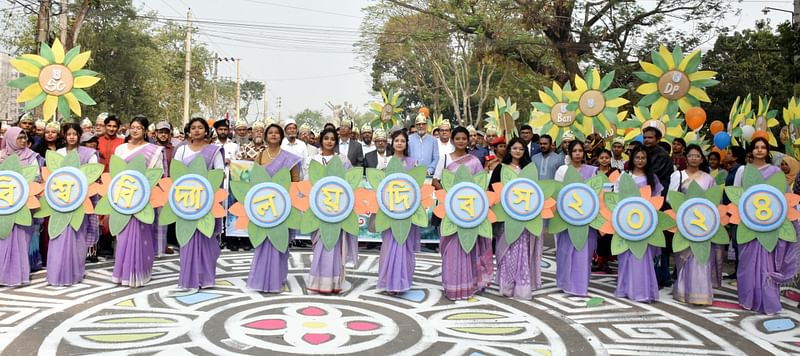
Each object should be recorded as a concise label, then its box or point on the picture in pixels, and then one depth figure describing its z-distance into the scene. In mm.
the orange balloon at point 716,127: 11820
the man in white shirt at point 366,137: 8953
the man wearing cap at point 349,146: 8070
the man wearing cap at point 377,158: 7621
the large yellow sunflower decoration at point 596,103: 7992
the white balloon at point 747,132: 8720
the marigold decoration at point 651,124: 8820
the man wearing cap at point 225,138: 7352
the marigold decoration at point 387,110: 11946
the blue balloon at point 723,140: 8719
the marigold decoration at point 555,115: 8211
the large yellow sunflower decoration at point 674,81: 7773
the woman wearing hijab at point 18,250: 5250
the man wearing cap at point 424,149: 8164
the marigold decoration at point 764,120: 8859
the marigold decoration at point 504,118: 9391
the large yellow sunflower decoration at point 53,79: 5828
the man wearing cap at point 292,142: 7198
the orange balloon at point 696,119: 9908
